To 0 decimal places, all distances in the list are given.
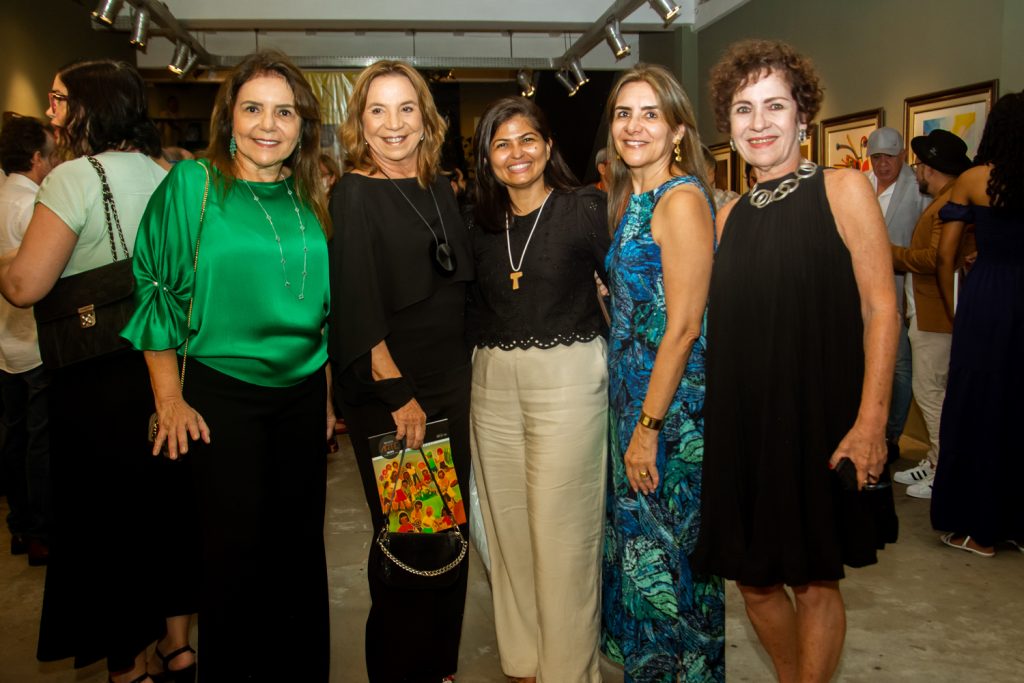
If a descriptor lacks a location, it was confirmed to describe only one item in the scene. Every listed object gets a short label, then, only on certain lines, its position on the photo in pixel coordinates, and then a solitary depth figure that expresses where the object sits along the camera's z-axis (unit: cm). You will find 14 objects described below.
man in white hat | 509
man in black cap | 441
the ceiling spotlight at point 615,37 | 817
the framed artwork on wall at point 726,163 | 842
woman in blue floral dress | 221
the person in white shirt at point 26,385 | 371
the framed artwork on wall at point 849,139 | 617
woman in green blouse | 208
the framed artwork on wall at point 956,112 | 502
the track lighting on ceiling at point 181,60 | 879
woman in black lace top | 244
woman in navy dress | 360
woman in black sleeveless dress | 189
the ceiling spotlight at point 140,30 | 732
